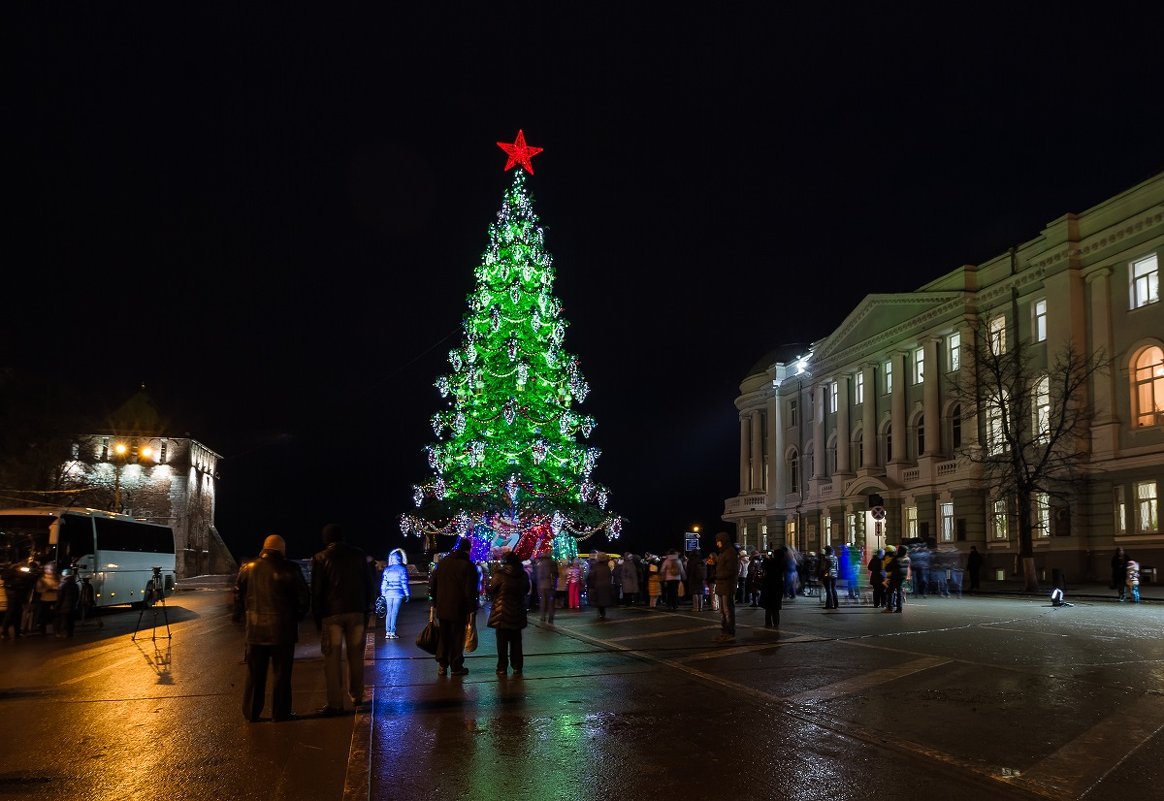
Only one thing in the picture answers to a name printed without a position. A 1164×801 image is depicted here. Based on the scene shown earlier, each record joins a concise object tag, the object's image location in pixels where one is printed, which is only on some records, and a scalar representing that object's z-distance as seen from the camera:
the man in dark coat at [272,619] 8.92
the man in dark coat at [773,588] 18.67
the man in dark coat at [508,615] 12.31
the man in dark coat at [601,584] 23.20
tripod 21.47
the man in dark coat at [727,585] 16.28
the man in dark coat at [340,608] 9.49
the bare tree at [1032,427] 37.16
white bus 24.95
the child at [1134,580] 26.91
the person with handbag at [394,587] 17.94
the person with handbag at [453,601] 11.94
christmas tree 33.94
